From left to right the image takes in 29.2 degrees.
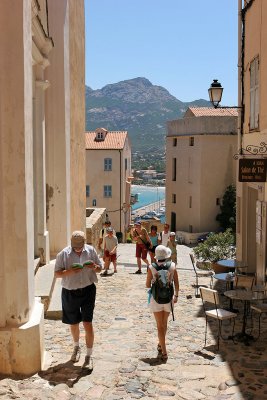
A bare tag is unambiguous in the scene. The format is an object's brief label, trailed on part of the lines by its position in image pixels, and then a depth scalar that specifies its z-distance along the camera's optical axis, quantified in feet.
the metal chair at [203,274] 38.97
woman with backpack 21.49
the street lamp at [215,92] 39.27
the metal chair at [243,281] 30.19
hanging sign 32.60
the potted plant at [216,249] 56.54
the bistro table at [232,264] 39.50
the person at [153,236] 45.47
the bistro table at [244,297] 24.32
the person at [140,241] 44.09
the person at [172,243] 41.18
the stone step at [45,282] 27.09
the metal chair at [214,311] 23.72
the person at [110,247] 44.09
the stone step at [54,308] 27.40
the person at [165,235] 44.70
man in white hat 20.08
